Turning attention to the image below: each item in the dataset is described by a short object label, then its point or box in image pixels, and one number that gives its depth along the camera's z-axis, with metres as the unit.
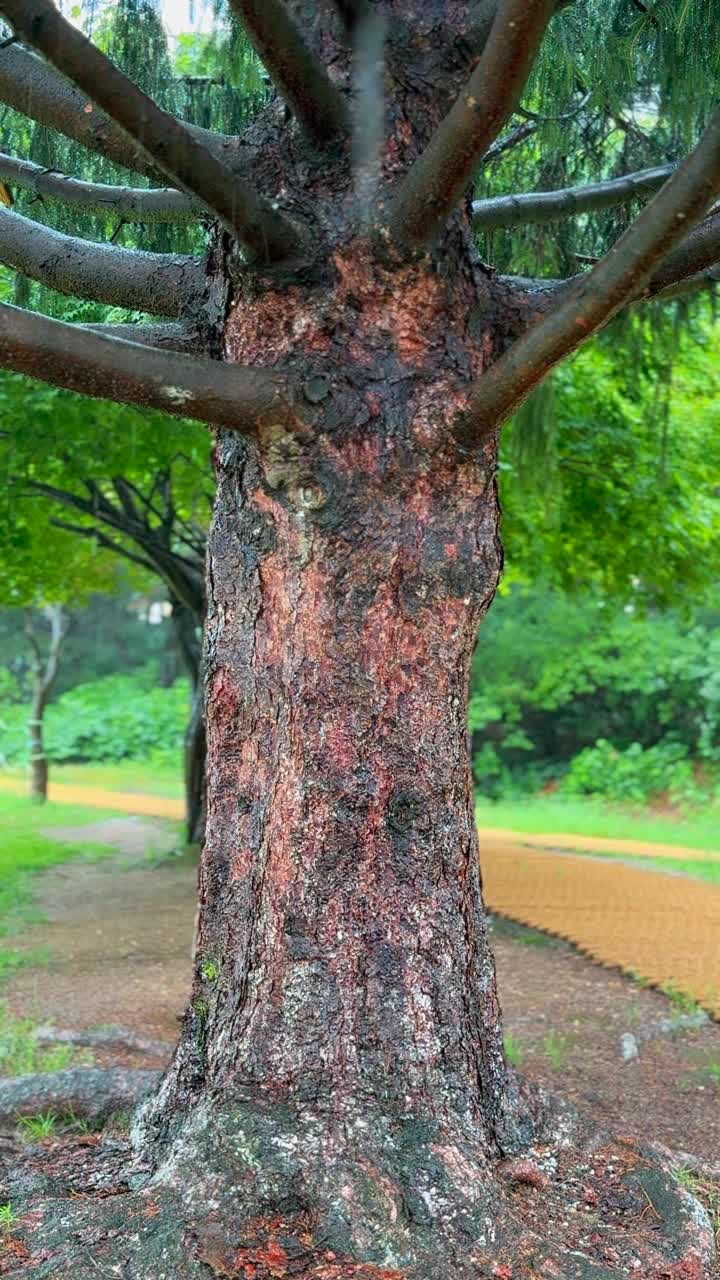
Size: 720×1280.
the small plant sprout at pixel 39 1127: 3.45
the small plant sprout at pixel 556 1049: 4.60
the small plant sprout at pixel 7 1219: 2.58
